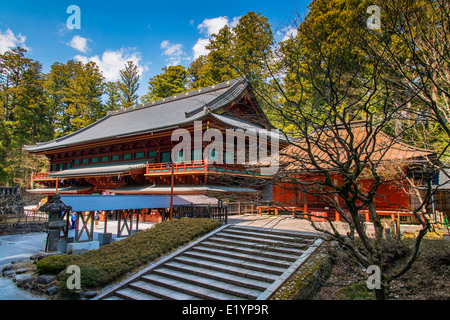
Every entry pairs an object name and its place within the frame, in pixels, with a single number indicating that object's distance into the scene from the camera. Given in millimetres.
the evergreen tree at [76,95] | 44906
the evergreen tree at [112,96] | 50194
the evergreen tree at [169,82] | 44838
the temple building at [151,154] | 19453
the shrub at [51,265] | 8838
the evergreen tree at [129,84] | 50594
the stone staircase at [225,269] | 7145
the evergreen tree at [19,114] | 40781
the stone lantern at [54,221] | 10578
